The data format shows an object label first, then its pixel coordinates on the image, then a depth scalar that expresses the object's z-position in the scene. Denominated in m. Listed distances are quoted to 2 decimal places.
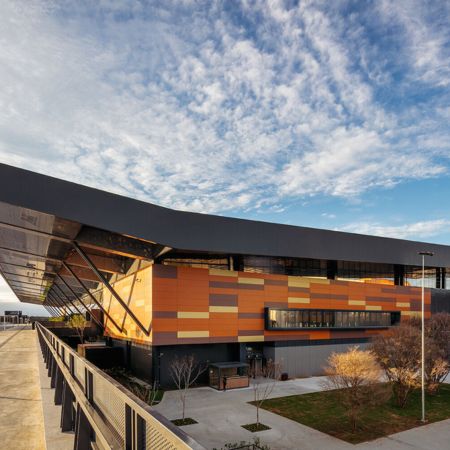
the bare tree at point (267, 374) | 31.64
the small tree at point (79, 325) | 48.91
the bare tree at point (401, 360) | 24.77
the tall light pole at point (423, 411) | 22.00
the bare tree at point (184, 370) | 28.90
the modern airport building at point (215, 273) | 23.50
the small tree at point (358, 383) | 20.20
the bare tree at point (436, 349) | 26.41
